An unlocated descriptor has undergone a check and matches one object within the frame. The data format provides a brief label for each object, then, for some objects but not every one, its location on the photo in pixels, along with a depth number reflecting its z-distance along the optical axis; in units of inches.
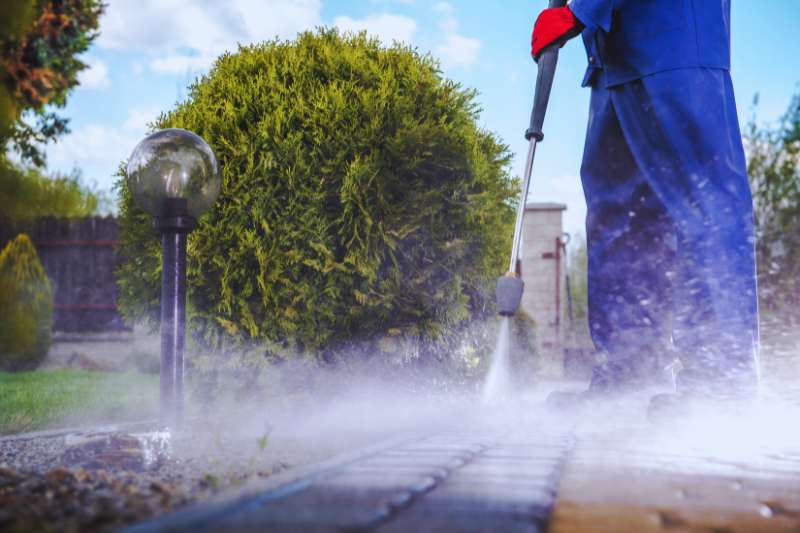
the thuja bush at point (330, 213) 139.0
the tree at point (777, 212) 299.3
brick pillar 354.0
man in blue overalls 102.3
